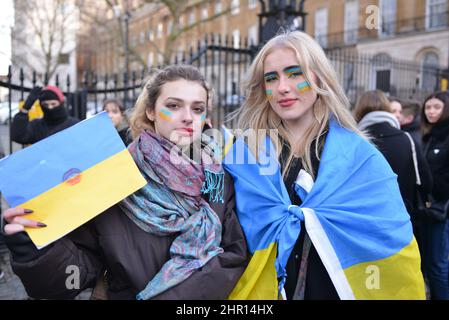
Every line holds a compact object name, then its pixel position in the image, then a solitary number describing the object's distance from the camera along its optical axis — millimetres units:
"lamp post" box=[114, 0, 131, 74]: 17406
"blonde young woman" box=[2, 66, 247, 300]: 1553
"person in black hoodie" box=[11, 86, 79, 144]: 4418
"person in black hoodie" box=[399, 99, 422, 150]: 4619
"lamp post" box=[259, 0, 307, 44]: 5895
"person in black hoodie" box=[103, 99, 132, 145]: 4867
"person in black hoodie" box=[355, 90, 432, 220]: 3600
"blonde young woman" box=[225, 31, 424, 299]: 1703
